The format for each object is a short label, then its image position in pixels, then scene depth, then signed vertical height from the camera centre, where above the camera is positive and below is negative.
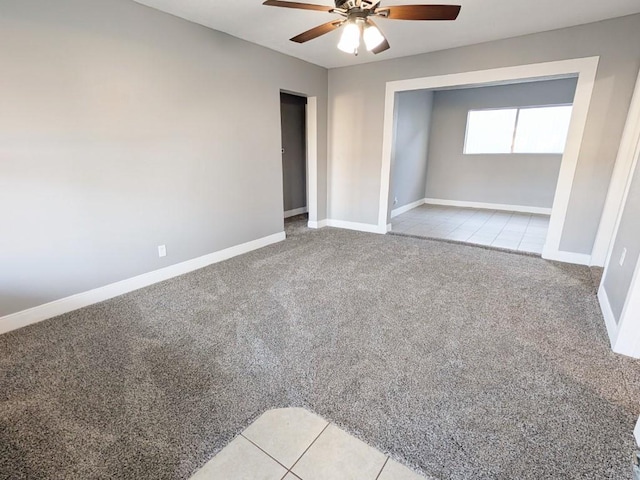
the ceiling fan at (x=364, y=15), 1.89 +0.87
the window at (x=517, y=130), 5.82 +0.46
